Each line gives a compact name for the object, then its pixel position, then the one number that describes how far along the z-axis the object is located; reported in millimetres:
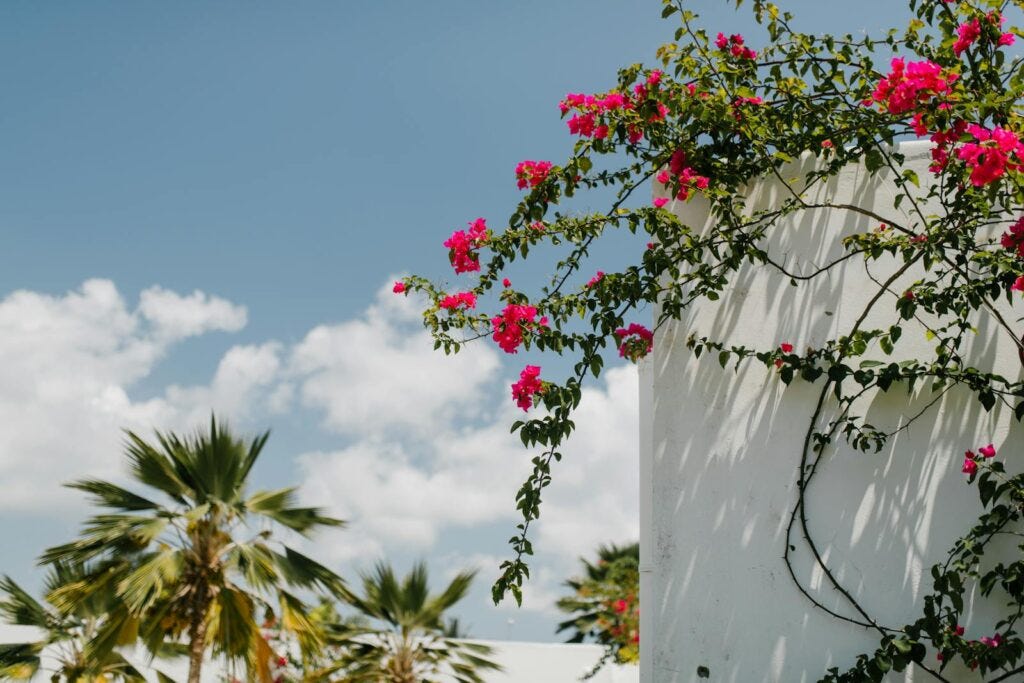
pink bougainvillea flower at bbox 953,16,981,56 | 3955
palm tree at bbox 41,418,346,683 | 7699
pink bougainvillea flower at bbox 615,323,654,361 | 4293
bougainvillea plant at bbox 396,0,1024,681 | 3713
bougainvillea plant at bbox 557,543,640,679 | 11793
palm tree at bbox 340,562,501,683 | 9867
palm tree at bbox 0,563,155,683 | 8516
